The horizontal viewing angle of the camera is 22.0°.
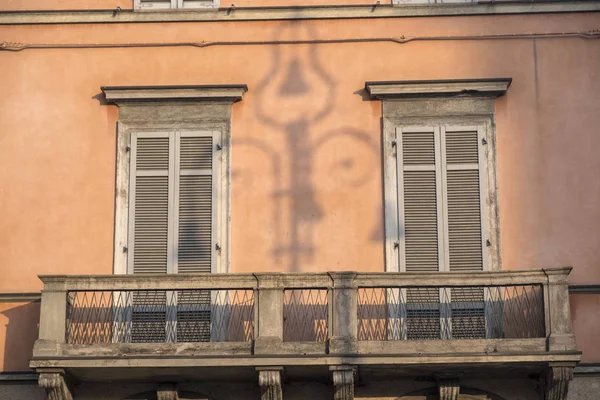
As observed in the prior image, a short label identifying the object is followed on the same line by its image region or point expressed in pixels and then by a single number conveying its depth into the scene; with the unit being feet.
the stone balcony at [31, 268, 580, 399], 61.87
